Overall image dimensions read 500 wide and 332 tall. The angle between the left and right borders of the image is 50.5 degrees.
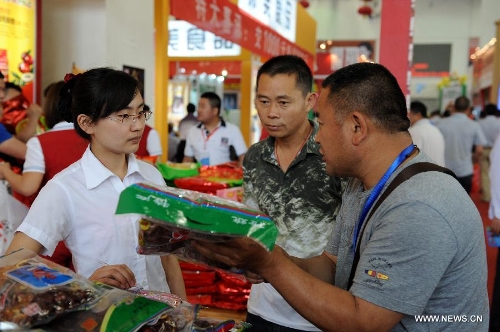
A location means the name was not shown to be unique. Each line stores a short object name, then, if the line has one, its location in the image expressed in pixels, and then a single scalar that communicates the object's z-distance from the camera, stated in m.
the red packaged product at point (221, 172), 3.77
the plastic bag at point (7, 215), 2.80
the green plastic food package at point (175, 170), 3.62
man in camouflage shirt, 2.09
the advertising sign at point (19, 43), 3.81
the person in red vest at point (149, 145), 4.03
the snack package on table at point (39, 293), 0.97
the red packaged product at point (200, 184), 3.47
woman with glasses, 1.60
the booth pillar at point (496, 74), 10.91
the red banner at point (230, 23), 5.09
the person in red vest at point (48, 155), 2.60
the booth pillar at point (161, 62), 5.66
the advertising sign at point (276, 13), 7.43
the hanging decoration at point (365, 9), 17.73
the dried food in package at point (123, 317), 1.00
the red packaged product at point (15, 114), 3.59
